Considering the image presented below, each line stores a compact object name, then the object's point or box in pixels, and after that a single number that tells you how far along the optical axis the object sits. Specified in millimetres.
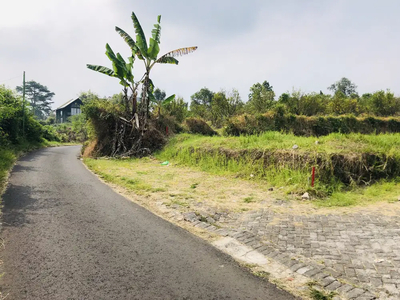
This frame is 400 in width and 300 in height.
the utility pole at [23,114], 20972
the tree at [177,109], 21328
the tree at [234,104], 24438
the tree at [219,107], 24281
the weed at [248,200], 7090
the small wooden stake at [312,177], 7594
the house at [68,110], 54562
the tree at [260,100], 22898
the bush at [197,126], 20203
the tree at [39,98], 79750
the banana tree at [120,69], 15733
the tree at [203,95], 53369
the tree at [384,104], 27984
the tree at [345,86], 61709
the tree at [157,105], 18006
